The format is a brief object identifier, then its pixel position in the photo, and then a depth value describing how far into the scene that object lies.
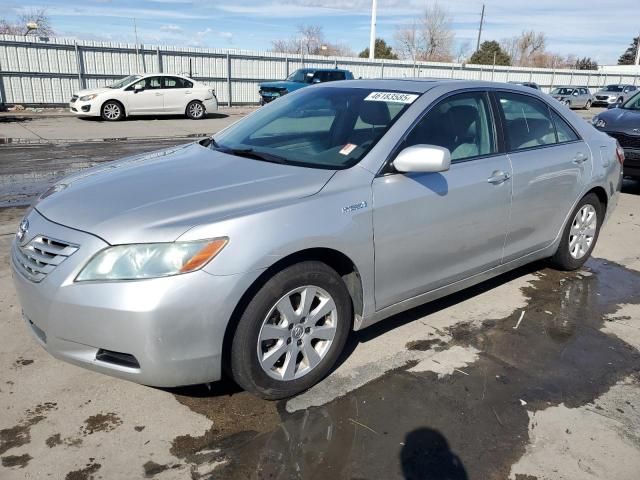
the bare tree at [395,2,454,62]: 62.34
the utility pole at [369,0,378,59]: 32.33
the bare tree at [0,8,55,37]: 44.83
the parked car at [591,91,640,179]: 8.29
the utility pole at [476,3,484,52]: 73.19
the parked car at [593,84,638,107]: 36.97
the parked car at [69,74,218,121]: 17.66
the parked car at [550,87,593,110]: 34.09
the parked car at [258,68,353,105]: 21.98
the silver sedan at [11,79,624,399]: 2.50
